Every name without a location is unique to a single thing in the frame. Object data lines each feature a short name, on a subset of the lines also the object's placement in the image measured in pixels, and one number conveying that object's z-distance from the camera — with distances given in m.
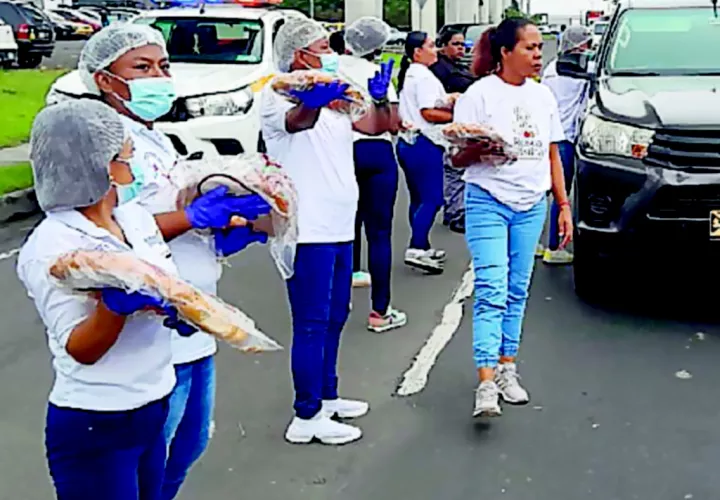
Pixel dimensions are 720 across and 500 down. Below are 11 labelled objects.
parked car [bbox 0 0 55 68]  30.12
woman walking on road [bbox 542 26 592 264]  8.38
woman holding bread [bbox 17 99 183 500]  2.65
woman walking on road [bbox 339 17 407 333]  6.63
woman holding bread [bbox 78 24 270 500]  3.41
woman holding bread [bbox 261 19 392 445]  4.67
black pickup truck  6.66
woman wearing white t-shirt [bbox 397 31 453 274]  7.89
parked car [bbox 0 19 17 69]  28.30
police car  10.90
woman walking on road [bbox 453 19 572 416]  5.11
